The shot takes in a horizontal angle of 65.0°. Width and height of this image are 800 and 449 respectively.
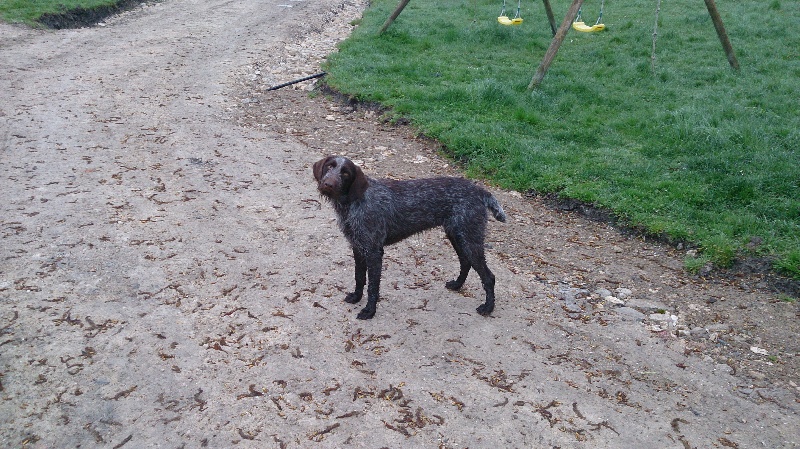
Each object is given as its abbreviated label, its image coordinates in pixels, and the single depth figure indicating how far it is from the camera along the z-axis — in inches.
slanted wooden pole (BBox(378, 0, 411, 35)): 617.0
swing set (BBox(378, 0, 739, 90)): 458.6
